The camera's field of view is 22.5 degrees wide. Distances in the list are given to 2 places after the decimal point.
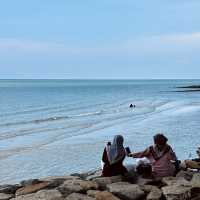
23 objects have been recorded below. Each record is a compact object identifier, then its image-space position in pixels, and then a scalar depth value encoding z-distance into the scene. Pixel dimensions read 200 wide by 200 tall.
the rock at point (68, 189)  8.35
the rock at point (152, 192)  8.02
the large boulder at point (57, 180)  9.05
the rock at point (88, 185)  8.55
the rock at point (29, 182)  9.50
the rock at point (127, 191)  8.12
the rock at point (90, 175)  9.88
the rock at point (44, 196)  8.03
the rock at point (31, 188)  8.70
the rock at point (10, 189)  9.14
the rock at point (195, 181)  8.37
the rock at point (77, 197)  7.94
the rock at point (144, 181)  8.93
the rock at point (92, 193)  8.15
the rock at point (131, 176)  9.22
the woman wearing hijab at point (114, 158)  9.51
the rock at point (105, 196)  7.87
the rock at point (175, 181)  8.54
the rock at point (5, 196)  8.52
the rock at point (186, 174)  9.15
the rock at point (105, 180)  8.78
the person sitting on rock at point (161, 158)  9.39
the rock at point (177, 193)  7.95
